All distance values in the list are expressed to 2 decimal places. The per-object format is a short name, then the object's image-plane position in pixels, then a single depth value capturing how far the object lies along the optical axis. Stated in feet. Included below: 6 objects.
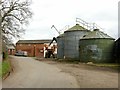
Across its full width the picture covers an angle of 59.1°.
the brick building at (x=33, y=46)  111.89
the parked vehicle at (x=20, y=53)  95.54
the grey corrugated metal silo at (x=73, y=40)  58.52
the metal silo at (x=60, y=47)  64.80
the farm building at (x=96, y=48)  50.17
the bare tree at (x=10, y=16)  52.79
